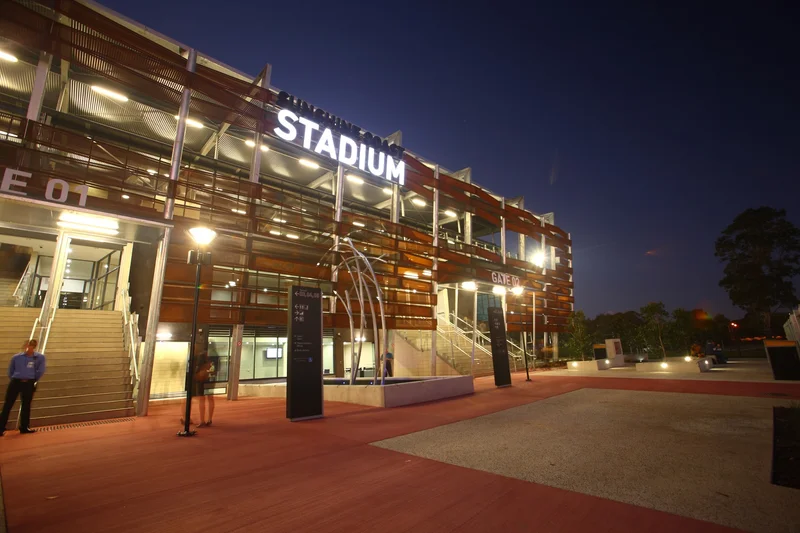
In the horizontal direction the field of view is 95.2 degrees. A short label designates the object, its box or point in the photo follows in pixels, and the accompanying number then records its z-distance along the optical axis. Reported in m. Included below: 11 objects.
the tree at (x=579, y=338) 26.52
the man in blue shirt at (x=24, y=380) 8.20
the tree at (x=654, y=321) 27.36
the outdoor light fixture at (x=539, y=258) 32.56
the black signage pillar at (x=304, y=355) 9.39
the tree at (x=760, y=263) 42.56
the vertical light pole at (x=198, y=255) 8.19
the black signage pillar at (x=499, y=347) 15.41
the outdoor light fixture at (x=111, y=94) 15.32
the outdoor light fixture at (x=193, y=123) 17.44
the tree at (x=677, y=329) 27.36
